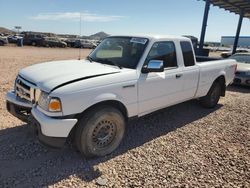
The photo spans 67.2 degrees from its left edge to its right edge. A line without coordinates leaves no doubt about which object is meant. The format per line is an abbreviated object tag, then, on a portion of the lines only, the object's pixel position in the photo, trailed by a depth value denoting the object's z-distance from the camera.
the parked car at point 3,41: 25.10
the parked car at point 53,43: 28.74
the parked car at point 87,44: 31.90
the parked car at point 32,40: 28.16
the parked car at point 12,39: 28.49
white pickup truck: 2.49
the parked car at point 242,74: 7.17
